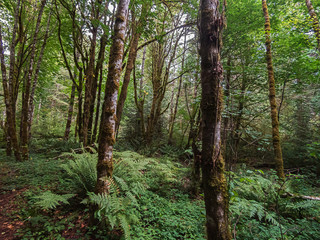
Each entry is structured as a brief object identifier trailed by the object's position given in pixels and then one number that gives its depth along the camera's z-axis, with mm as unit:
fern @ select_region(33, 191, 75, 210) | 2305
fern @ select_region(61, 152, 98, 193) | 3221
